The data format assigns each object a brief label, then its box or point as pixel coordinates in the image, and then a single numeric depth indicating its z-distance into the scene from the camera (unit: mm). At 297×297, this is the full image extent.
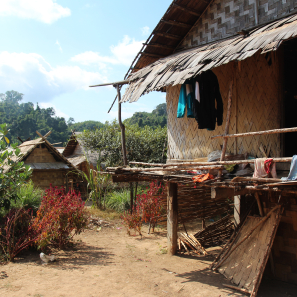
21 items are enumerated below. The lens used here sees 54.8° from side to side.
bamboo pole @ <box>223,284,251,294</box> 4705
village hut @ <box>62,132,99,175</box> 16745
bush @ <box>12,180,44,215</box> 7629
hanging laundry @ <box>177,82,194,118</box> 5301
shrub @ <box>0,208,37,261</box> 6250
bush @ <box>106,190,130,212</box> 11516
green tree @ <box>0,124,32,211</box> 6645
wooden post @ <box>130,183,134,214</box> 10234
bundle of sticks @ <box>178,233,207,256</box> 7063
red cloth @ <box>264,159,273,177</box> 3965
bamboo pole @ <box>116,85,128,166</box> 6684
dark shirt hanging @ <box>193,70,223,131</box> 5094
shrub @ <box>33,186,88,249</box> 6633
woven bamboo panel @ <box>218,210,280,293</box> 4816
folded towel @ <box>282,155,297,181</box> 3668
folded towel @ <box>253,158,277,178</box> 4007
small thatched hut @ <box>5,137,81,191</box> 12602
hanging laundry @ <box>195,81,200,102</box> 5024
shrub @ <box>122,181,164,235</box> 8862
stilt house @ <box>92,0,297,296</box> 4559
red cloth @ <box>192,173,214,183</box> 4586
